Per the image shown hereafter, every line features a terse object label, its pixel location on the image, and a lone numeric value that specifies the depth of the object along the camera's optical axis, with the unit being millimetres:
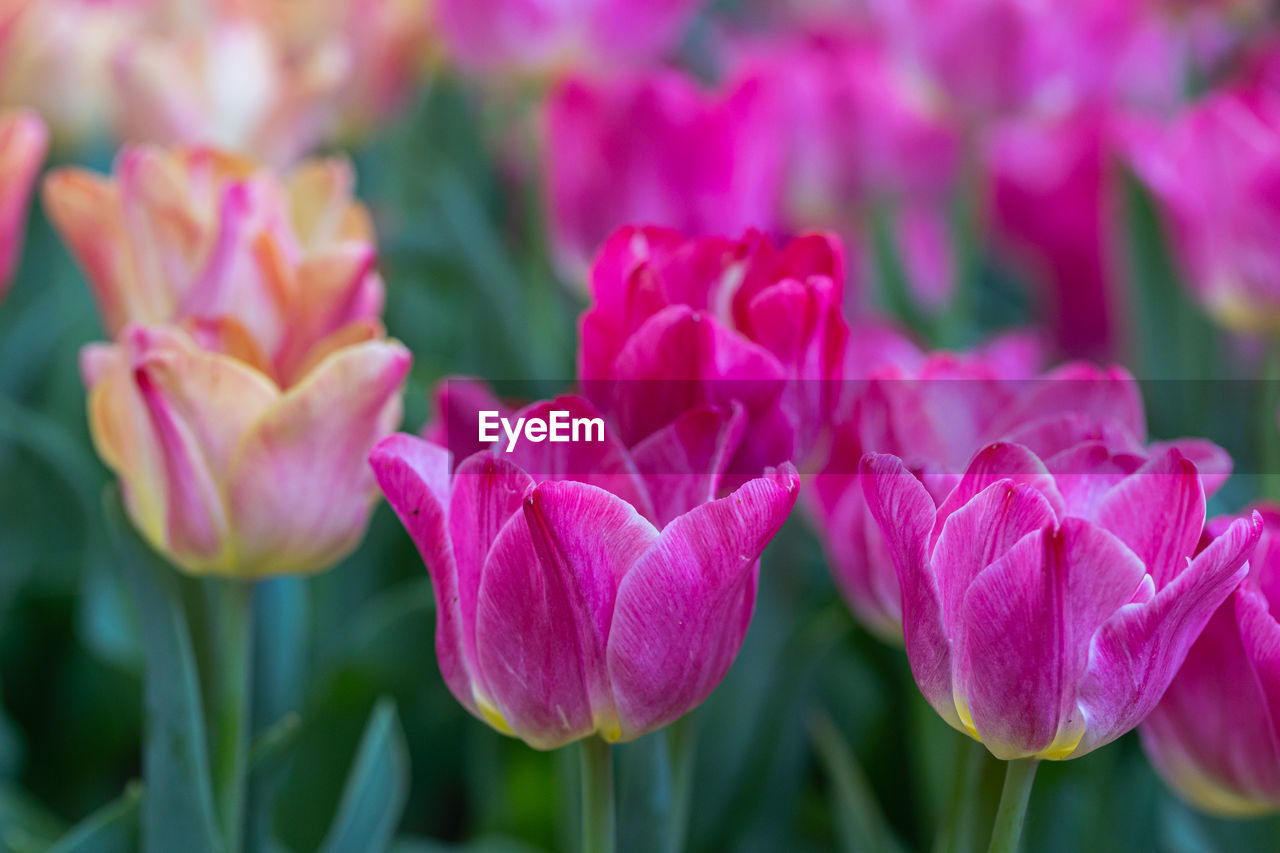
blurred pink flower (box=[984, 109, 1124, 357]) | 1329
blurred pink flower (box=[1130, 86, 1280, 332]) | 861
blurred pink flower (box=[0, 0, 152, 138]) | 1093
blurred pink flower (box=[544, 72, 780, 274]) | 882
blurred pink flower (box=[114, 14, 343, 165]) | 939
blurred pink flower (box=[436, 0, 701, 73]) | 1132
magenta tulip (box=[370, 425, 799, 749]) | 661
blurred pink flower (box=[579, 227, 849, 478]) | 688
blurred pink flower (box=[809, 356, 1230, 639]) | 707
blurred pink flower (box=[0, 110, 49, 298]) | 805
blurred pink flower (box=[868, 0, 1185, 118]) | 1032
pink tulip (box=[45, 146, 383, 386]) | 741
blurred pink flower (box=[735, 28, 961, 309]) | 1182
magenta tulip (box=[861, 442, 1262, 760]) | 655
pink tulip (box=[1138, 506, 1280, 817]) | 682
